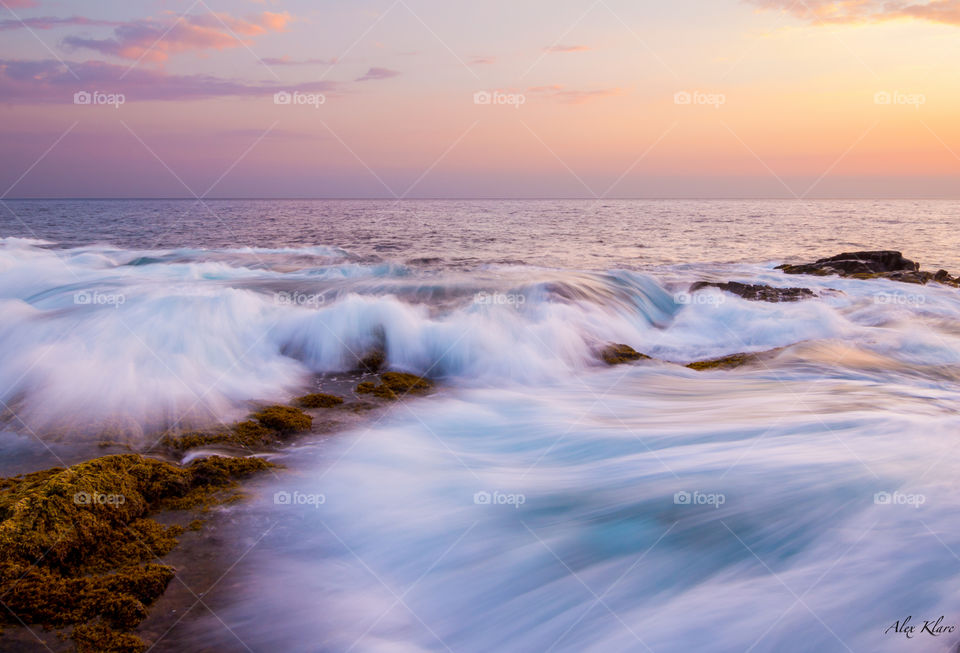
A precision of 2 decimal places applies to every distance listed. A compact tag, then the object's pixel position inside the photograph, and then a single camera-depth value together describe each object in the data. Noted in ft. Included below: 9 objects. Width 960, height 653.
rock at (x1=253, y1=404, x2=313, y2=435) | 22.79
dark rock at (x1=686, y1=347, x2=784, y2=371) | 33.35
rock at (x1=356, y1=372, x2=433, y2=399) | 27.78
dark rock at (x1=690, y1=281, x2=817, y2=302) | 50.60
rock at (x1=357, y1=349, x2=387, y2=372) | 31.45
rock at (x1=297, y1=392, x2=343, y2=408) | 25.68
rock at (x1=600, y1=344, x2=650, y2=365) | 34.58
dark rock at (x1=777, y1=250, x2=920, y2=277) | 70.23
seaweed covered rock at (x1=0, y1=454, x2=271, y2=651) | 12.02
